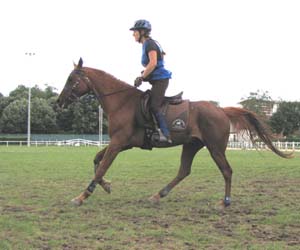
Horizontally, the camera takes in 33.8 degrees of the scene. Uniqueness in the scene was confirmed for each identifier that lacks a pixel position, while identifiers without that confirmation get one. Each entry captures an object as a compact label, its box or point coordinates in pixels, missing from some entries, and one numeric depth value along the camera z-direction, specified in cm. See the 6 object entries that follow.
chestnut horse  959
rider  955
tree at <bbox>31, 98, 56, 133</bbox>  10506
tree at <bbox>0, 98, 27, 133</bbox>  10656
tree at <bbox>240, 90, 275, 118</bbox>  11694
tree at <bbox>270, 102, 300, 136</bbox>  10469
